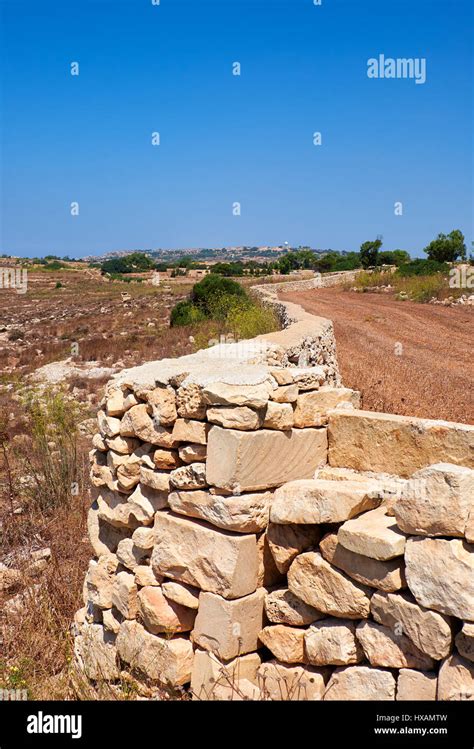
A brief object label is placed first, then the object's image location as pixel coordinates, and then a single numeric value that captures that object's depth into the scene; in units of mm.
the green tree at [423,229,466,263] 41625
